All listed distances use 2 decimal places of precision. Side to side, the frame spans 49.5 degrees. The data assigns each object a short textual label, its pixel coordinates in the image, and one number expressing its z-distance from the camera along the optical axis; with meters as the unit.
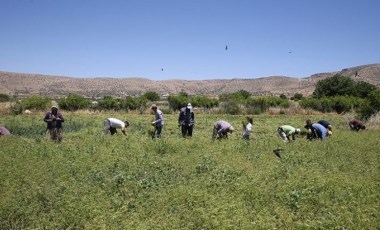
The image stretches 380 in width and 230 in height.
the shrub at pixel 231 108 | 38.94
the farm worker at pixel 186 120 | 16.88
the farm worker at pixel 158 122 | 16.56
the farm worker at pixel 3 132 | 16.58
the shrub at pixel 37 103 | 36.10
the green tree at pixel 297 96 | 67.87
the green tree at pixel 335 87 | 53.47
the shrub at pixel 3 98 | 52.38
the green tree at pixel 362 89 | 51.50
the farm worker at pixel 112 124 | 16.52
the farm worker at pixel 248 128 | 16.53
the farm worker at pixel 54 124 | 15.60
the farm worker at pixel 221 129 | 16.09
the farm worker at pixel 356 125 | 20.88
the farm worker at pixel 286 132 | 16.58
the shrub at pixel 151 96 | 54.20
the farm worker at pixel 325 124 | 17.53
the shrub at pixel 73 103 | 39.47
